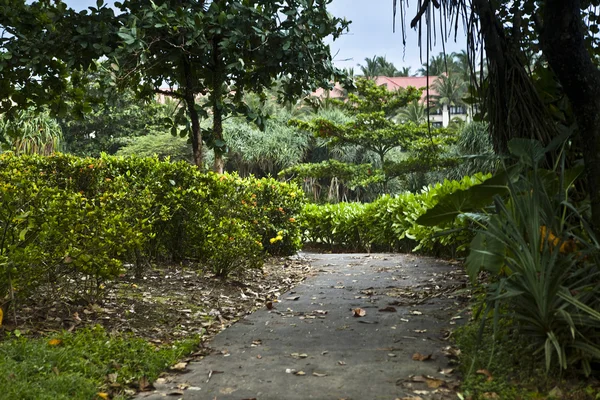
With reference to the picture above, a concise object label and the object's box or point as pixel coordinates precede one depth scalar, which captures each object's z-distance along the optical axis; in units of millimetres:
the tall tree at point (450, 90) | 53612
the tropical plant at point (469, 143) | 26028
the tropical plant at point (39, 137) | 20312
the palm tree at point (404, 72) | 68431
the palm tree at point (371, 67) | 63531
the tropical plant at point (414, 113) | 41144
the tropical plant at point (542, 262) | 3338
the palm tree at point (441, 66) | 56244
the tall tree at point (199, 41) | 7113
